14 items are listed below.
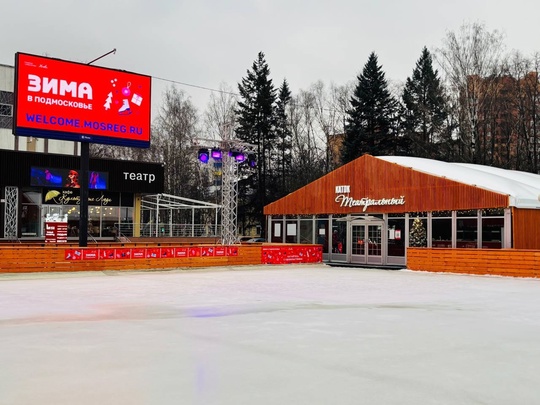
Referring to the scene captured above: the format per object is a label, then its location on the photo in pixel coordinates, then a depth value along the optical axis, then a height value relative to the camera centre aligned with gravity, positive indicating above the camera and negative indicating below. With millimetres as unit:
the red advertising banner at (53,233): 24984 -427
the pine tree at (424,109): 44938 +9859
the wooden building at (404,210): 22734 +736
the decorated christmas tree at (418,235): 25616 -384
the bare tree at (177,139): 54625 +8149
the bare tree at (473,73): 38969 +10623
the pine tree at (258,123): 54906 +9997
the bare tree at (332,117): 57219 +10936
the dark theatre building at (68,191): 33281 +2011
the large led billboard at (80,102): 20984 +4719
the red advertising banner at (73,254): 20953 -1127
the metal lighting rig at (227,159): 26969 +3140
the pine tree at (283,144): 57156 +8127
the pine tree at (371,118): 51281 +9826
